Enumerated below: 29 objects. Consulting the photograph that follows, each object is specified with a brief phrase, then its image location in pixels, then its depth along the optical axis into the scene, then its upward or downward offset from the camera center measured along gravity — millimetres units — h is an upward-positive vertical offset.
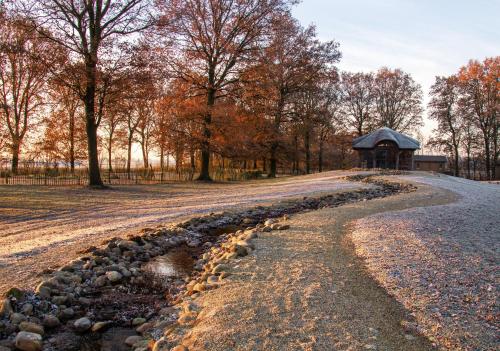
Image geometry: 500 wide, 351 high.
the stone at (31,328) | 4676 -1820
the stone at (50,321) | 4973 -1864
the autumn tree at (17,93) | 25747 +5775
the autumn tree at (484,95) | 43812 +7084
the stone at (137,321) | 5129 -1928
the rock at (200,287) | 5754 -1709
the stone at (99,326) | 4977 -1934
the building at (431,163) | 63625 -236
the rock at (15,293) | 5352 -1636
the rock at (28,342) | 4348 -1845
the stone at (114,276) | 6598 -1769
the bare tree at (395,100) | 51875 +7757
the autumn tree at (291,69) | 36406 +8508
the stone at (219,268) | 6411 -1631
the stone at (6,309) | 4941 -1707
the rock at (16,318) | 4830 -1776
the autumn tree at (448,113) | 47656 +5586
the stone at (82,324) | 4972 -1908
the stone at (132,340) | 4609 -1946
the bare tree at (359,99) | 51312 +7835
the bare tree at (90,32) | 20422 +6890
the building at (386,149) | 36875 +1143
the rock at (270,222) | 10177 -1482
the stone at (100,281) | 6387 -1792
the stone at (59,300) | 5516 -1783
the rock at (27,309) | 5094 -1758
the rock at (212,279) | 5952 -1673
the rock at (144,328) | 4866 -1913
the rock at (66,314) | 5234 -1867
